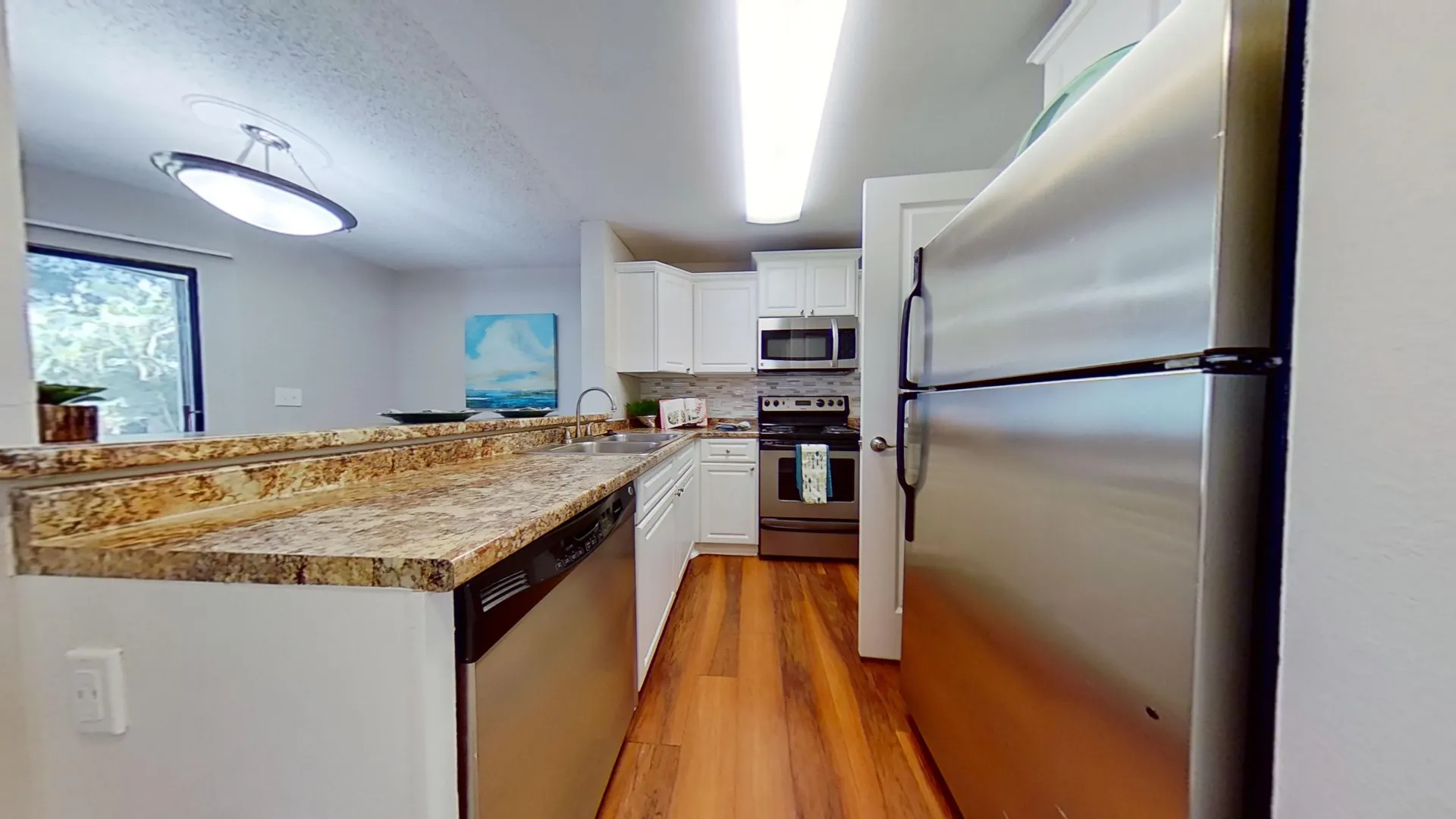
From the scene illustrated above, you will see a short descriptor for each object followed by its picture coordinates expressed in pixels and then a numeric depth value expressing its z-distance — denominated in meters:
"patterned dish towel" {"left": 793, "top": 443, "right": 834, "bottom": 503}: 2.63
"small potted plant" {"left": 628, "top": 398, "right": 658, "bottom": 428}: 3.21
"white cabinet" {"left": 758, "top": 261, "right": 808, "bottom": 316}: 3.12
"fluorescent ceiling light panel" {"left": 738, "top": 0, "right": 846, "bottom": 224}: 1.32
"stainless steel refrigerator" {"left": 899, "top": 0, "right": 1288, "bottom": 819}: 0.46
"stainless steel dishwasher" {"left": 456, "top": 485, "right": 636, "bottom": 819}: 0.55
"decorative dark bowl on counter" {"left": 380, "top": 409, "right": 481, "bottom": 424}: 1.45
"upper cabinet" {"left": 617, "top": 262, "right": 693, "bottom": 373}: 3.11
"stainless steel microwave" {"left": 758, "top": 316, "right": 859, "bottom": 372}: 3.02
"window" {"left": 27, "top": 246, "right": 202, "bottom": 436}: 2.44
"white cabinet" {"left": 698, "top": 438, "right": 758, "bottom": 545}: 2.84
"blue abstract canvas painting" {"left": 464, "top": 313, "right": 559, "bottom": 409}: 4.06
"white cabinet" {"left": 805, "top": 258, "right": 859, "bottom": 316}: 3.07
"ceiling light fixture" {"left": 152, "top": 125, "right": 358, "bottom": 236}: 1.59
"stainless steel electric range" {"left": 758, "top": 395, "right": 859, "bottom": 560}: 2.69
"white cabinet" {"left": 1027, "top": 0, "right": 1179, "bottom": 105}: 0.97
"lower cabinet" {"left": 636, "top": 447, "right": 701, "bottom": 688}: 1.45
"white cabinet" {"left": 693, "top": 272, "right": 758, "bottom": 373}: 3.28
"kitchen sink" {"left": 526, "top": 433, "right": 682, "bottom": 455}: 1.97
